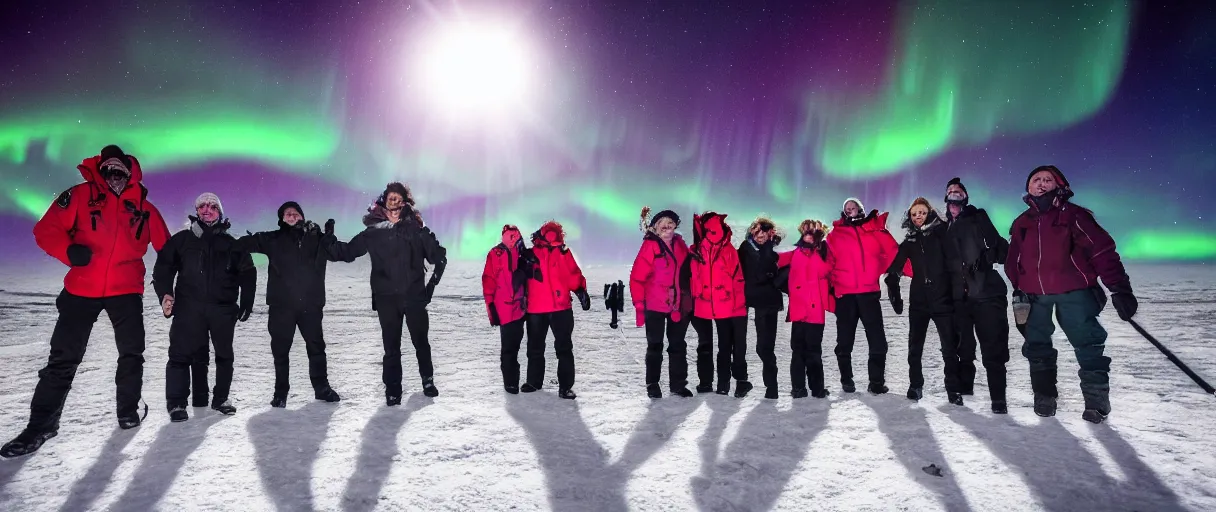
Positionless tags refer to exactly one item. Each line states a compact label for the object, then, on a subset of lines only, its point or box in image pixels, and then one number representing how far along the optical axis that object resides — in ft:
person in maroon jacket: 18.07
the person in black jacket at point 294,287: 20.92
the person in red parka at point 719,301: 22.49
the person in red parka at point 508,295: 23.27
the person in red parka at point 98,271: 16.94
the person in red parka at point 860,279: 22.33
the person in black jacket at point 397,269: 21.76
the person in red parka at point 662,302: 22.57
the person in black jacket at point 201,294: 19.24
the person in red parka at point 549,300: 23.11
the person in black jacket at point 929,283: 21.18
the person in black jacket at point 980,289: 19.98
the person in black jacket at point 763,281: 22.30
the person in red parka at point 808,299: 21.95
